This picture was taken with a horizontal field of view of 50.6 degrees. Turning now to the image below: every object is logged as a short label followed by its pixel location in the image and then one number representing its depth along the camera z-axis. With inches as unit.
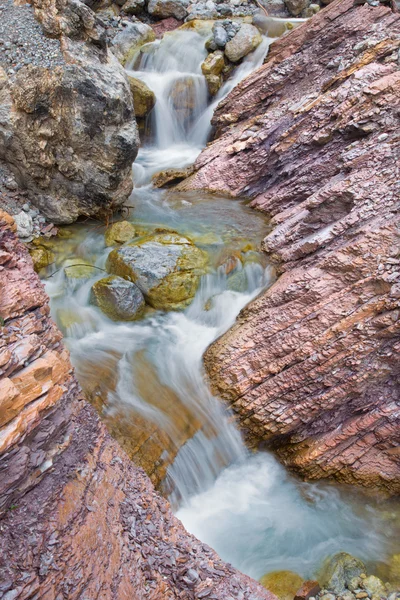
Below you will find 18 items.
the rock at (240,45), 529.0
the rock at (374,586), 187.3
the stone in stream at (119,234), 329.4
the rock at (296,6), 642.2
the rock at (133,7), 655.6
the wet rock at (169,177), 426.0
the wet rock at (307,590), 185.6
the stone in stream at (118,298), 279.1
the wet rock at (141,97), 474.0
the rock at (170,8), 650.2
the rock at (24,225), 308.5
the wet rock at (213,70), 512.4
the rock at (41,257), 301.7
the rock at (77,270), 304.8
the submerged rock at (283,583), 189.9
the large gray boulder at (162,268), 287.7
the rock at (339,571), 192.9
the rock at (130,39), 566.9
